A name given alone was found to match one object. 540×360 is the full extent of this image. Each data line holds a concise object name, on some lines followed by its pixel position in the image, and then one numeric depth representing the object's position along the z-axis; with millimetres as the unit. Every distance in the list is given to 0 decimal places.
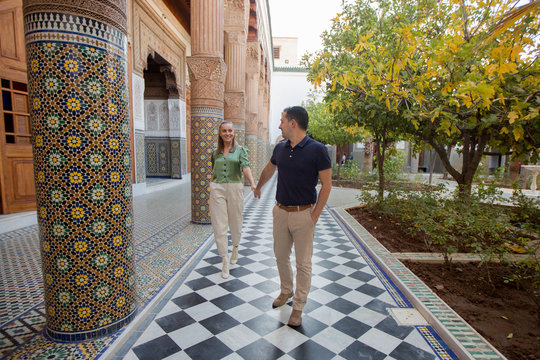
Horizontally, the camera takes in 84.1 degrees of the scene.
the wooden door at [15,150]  4496
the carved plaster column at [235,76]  7793
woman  2939
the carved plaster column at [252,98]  10523
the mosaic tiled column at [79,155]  1693
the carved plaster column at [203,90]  4848
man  2033
